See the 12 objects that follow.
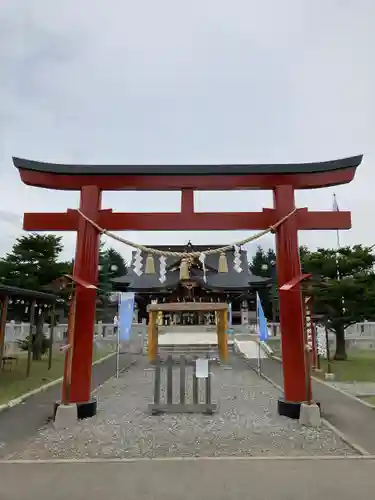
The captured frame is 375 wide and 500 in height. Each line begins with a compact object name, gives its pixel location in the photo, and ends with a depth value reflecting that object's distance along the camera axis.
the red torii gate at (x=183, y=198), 8.57
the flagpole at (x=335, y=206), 25.25
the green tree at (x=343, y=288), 18.53
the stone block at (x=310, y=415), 7.49
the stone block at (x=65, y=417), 7.45
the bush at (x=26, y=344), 21.47
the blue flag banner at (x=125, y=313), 16.27
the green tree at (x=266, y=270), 38.44
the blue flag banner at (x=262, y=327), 16.52
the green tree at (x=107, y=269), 35.08
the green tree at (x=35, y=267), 19.41
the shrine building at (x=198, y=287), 33.53
